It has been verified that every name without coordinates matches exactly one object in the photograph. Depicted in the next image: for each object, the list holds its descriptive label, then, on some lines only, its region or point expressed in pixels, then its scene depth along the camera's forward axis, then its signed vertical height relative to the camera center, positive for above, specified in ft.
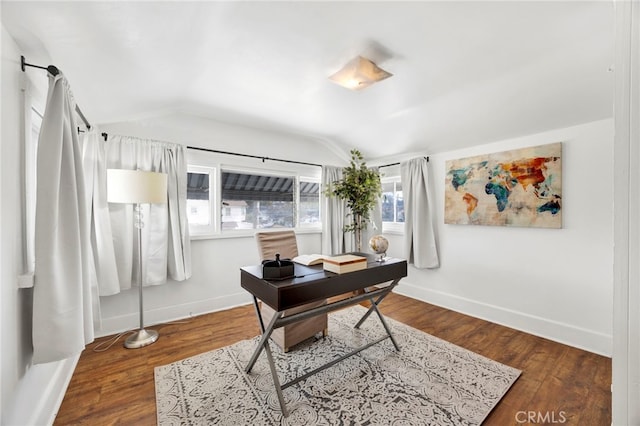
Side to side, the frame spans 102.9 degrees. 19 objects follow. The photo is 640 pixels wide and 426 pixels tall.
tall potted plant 11.49 +0.85
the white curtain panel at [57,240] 4.22 -0.45
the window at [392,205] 13.88 +0.12
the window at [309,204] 13.94 +0.27
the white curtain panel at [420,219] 11.87 -0.58
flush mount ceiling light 6.50 +3.59
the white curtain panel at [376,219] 14.45 -0.66
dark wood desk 5.11 -1.77
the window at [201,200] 10.68 +0.47
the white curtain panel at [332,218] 14.05 -0.54
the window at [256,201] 11.58 +0.43
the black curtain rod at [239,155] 8.61 +2.50
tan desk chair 7.68 -3.17
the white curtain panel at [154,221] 8.74 -0.33
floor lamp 7.52 +0.63
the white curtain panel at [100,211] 7.76 +0.06
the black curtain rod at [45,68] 4.26 +2.53
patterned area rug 5.28 -4.31
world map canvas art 8.59 +0.63
